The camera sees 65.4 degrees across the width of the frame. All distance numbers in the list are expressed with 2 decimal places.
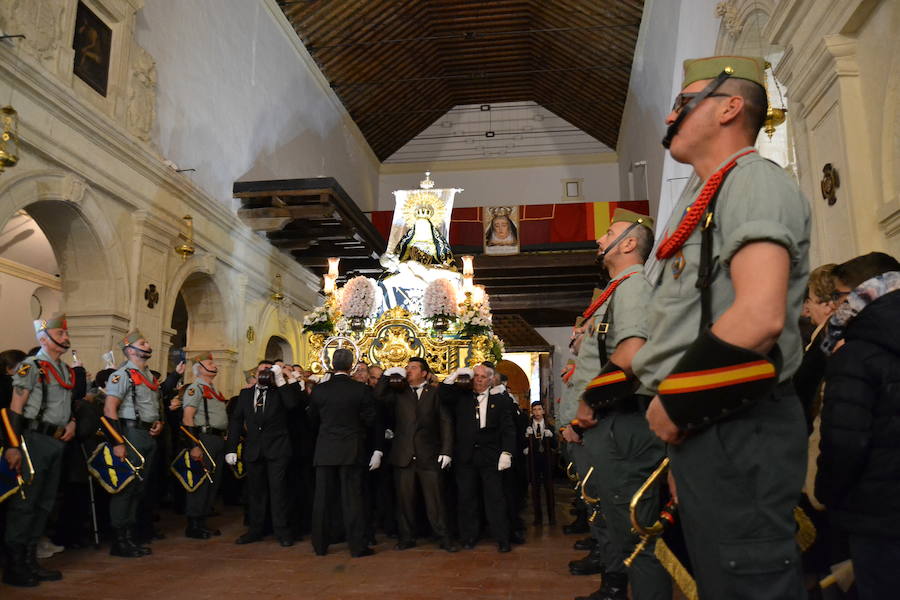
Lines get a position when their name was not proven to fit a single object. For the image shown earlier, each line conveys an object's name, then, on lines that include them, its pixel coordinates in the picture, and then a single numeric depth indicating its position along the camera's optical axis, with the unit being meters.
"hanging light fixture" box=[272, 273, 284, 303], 13.66
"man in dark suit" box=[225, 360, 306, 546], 5.96
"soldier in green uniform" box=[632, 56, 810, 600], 1.31
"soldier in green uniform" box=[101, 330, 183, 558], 5.27
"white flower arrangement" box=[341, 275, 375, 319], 9.54
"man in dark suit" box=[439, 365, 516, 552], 5.80
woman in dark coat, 1.99
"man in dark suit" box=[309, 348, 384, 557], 5.39
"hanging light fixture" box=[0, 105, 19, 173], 5.93
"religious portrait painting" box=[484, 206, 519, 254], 15.80
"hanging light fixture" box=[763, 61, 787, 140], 5.62
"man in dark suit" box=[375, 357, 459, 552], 5.82
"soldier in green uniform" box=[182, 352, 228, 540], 6.20
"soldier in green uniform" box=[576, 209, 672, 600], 2.31
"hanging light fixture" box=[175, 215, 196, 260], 9.90
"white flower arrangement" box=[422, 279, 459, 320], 9.22
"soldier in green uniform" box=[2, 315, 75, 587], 4.23
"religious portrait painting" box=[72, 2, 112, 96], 8.05
